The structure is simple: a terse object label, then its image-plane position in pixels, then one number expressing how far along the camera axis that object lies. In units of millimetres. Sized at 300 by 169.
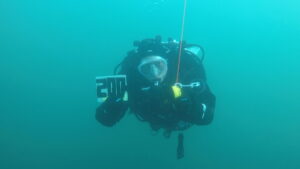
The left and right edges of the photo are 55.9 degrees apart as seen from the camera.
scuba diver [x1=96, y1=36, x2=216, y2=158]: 3160
